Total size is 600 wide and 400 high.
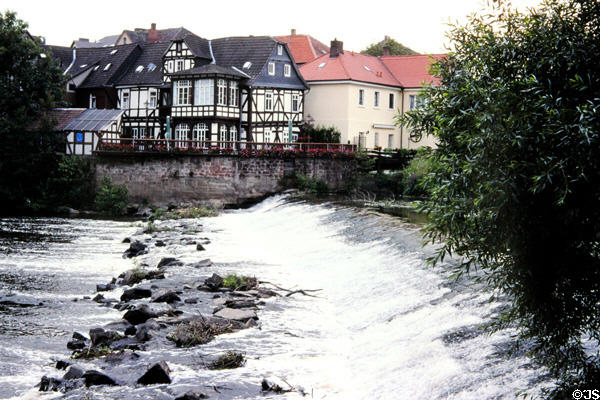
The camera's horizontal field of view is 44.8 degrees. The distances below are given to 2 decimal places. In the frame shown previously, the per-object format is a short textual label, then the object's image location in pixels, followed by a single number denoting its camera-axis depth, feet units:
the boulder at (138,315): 47.62
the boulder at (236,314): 49.37
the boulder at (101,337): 42.14
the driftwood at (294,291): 58.75
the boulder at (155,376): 36.09
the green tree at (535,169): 22.84
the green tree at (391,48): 258.37
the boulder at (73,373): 35.81
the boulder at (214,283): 60.26
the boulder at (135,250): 82.28
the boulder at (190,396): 33.01
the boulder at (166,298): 54.60
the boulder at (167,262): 73.26
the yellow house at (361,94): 177.37
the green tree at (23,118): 140.87
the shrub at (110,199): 138.62
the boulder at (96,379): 35.37
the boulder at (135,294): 55.62
